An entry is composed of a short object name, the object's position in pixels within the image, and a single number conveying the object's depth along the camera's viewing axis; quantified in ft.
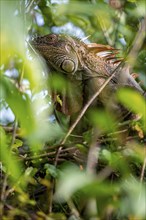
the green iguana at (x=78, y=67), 8.64
